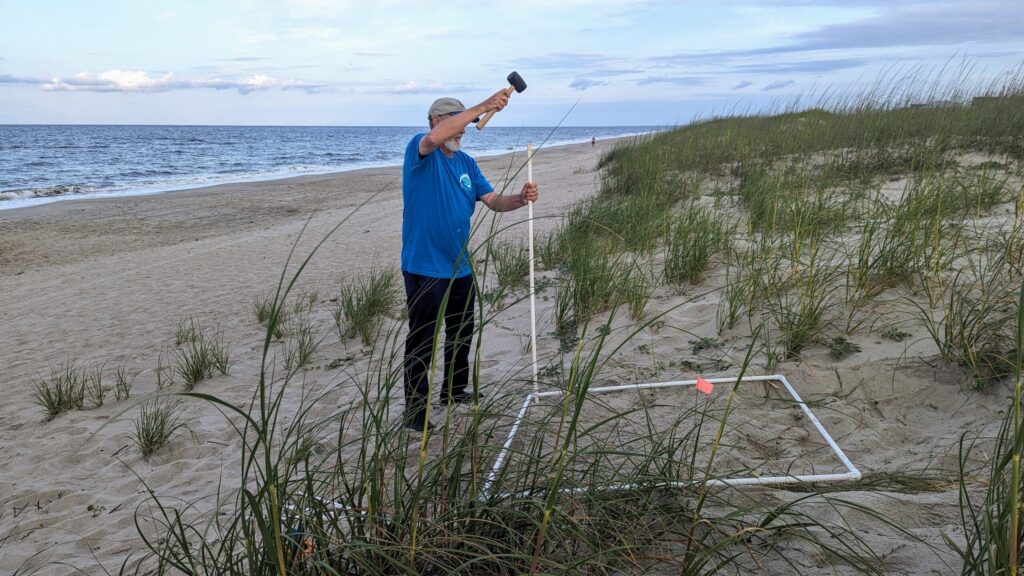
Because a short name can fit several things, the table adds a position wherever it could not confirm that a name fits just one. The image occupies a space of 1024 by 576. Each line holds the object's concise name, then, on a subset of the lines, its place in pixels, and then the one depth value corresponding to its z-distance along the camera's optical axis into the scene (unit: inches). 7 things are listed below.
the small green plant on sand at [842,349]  139.0
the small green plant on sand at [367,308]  217.0
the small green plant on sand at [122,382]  180.7
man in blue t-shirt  138.3
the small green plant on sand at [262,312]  241.6
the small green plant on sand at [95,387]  179.9
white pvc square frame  80.1
